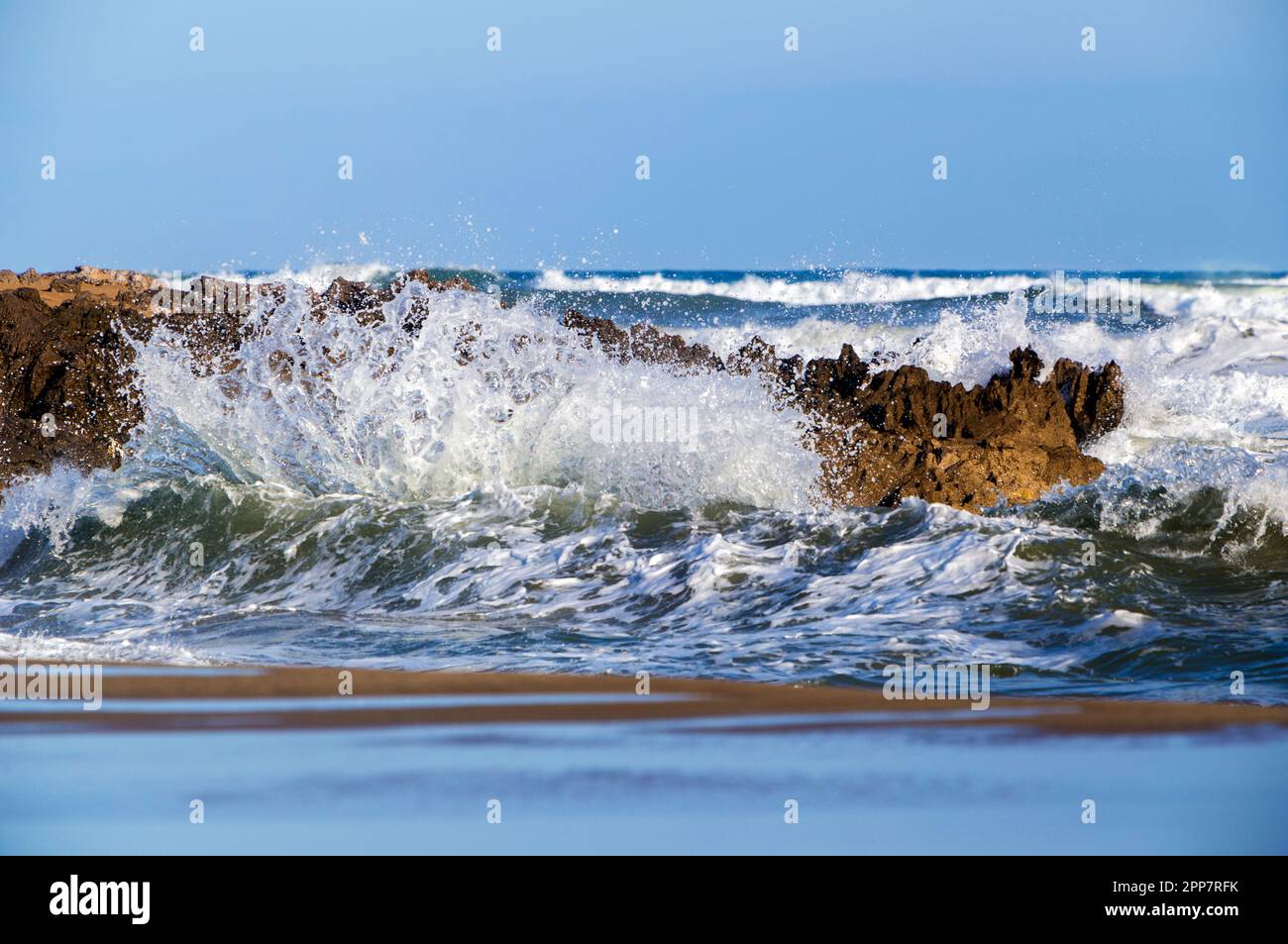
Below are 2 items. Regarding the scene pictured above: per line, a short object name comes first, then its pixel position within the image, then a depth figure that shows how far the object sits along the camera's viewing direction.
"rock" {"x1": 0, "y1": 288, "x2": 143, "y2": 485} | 19.95
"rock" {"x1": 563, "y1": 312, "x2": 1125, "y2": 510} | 17.97
